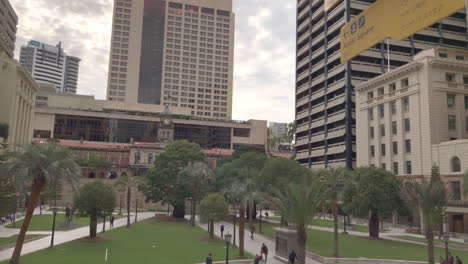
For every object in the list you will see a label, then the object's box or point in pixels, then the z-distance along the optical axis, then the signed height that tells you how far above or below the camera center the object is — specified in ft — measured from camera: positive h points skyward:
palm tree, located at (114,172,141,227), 206.27 +1.68
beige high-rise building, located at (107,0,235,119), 590.55 +203.45
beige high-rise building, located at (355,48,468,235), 181.37 +38.00
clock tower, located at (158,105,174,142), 361.92 +52.69
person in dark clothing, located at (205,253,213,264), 88.94 -16.58
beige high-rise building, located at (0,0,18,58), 414.41 +174.08
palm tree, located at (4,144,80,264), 90.79 +3.12
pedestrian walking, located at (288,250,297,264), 95.02 -16.40
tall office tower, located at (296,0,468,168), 293.02 +93.72
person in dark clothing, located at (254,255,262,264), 91.23 -16.66
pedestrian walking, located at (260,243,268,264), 101.76 -16.02
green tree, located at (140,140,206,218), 209.77 +4.38
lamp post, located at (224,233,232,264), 95.87 -12.15
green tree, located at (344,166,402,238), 157.89 -1.61
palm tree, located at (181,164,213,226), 179.92 +5.39
